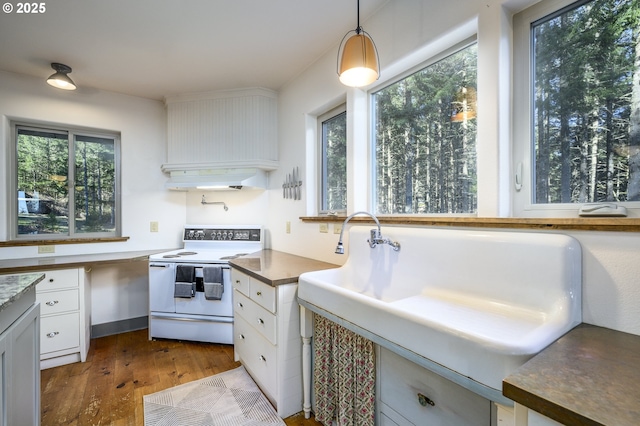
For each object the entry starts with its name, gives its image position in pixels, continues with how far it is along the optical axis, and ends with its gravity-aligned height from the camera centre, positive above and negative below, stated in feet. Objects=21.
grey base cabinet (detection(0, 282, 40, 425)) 3.22 -1.90
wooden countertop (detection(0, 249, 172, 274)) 6.77 -1.23
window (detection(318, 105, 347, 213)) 7.40 +1.41
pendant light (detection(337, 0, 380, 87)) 4.15 +2.26
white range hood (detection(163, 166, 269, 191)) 8.91 +1.12
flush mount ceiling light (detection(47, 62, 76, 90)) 7.29 +3.47
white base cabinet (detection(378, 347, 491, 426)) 3.00 -2.16
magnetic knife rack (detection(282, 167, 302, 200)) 8.47 +0.84
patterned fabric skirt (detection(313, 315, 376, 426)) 4.05 -2.53
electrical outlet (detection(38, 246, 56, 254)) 8.33 -1.02
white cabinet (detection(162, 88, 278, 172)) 9.25 +2.71
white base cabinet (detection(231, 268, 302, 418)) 5.20 -2.48
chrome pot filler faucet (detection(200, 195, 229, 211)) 10.23 +0.40
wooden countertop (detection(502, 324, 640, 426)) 1.64 -1.15
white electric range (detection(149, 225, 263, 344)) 7.93 -2.47
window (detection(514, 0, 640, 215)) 3.21 +1.35
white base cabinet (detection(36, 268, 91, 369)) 7.02 -2.57
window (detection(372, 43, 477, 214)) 4.72 +1.36
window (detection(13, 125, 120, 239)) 8.50 +0.96
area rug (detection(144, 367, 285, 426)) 5.26 -3.80
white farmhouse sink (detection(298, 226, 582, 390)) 2.52 -1.08
